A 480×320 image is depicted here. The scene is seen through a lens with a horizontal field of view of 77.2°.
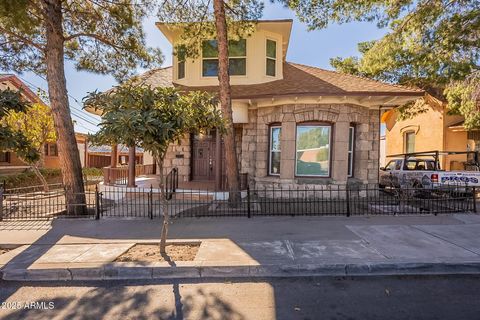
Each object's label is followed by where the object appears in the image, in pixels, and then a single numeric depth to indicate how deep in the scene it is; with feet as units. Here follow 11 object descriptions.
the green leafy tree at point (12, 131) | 18.77
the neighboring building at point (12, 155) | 60.44
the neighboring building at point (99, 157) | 114.21
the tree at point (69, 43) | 28.89
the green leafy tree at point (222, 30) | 30.71
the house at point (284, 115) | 35.76
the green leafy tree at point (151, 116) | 15.08
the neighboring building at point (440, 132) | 59.98
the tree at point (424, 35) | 34.27
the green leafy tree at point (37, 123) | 52.19
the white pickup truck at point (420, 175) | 35.14
